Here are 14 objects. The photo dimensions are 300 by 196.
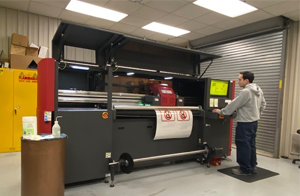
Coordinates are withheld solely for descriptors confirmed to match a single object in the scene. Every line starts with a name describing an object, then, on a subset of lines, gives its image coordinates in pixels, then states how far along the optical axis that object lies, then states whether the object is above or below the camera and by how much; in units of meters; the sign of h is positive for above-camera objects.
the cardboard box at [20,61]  4.02 +0.46
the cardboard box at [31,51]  4.25 +0.69
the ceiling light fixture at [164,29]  5.20 +1.63
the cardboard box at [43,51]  4.52 +0.75
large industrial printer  2.40 -0.26
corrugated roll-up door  4.32 +0.60
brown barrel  1.81 -0.76
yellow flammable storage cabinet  3.88 -0.37
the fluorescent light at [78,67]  2.68 +0.25
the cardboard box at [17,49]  4.09 +0.70
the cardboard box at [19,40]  4.11 +0.91
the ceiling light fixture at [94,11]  4.09 +1.65
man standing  3.02 -0.42
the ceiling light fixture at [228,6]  3.81 +1.68
